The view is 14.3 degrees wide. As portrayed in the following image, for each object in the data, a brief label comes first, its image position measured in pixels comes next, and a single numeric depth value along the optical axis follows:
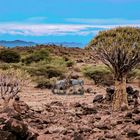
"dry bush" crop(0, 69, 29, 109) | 20.45
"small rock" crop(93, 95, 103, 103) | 22.89
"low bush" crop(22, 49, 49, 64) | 49.90
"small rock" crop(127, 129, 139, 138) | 13.95
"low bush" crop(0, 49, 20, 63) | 51.84
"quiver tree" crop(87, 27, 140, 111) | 20.41
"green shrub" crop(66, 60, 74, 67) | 46.81
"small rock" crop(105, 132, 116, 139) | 13.95
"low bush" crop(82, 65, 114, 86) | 33.03
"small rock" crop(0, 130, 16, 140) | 11.60
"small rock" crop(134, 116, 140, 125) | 15.57
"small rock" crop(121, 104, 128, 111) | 19.55
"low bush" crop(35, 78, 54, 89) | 29.86
